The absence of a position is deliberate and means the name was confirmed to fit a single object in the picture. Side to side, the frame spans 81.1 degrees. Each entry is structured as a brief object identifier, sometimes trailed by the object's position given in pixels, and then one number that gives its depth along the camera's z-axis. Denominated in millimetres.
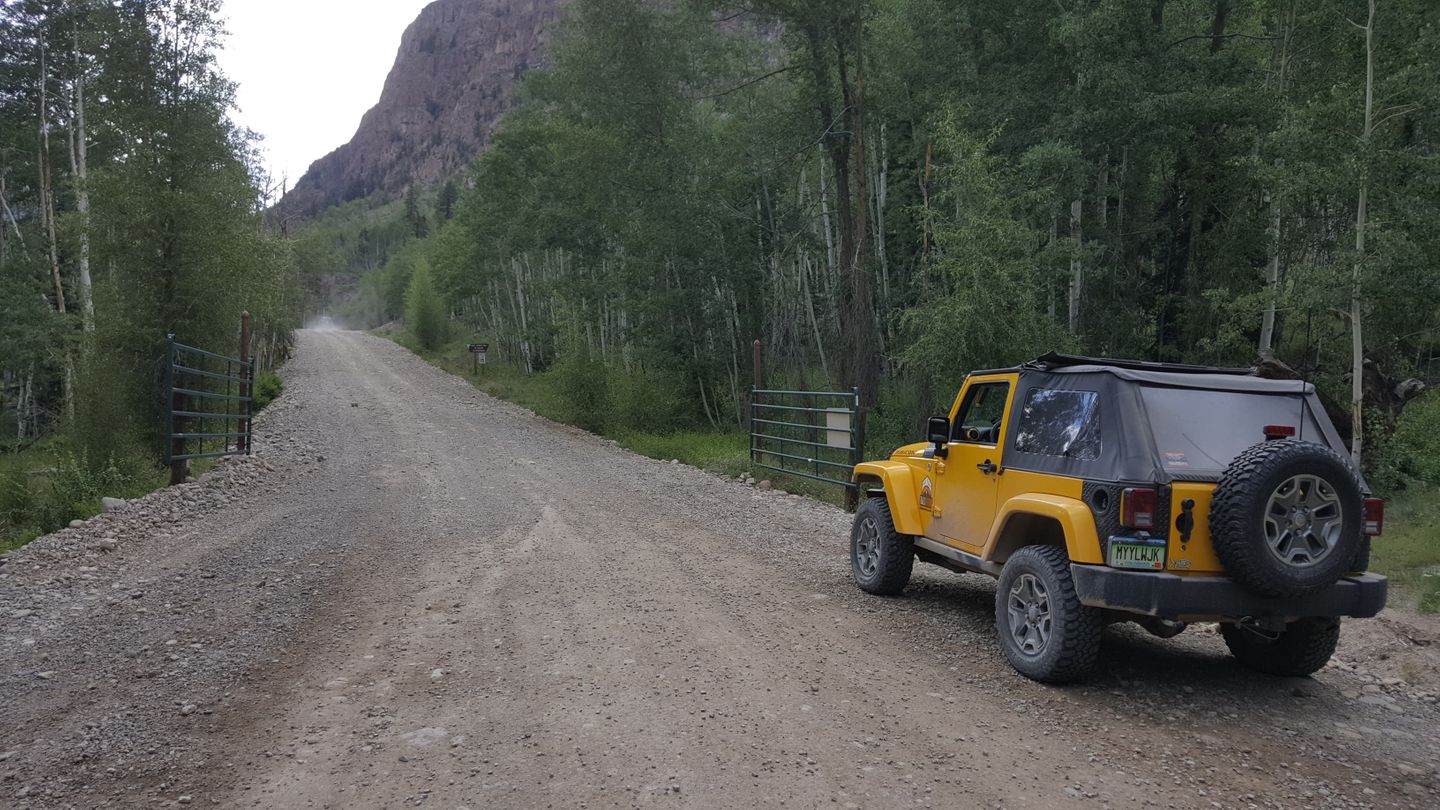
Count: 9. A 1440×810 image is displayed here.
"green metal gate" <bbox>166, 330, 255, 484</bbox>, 10625
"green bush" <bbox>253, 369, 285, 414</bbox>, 22945
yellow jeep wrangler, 4102
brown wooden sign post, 37250
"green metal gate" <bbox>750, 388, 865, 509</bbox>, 11312
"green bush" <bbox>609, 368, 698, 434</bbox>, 19734
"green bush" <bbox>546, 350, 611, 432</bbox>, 21016
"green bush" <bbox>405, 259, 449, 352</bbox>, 51312
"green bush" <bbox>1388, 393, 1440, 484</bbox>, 11828
